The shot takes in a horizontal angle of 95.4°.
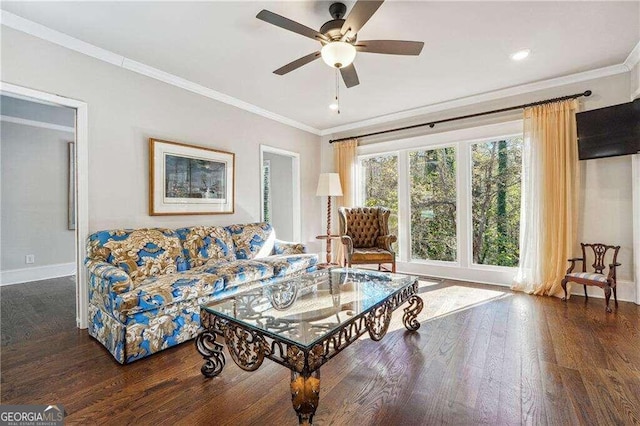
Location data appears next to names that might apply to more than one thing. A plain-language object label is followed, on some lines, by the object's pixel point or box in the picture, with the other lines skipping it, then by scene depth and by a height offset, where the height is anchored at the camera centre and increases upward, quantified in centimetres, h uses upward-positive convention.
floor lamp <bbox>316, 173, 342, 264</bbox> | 467 +45
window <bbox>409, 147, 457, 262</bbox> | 434 +14
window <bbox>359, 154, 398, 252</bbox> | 484 +51
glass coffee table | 133 -60
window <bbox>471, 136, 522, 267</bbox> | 388 +17
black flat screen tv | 294 +85
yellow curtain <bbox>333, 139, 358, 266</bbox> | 503 +74
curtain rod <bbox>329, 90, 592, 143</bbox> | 332 +132
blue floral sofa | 204 -55
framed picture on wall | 312 +40
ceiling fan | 187 +121
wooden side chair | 291 -66
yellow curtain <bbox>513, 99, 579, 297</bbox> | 334 +18
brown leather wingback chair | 440 -20
